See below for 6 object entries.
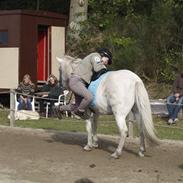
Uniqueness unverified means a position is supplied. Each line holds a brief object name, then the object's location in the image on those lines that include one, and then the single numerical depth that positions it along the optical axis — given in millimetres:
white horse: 10086
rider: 10531
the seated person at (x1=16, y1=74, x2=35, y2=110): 17922
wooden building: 20016
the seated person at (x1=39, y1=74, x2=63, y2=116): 17730
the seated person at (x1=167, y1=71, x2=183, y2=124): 15727
